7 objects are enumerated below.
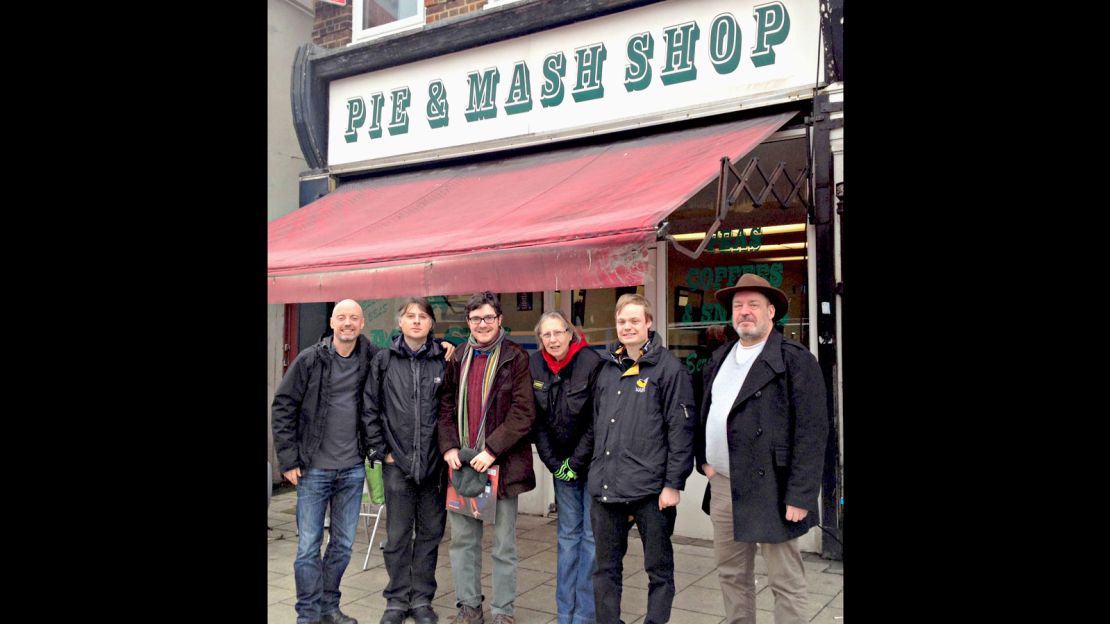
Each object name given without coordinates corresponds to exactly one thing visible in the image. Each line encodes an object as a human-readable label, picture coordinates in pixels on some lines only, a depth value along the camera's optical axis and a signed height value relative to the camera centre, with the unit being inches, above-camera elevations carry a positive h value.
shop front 192.7 +56.0
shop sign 234.1 +88.5
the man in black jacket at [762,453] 142.7 -22.3
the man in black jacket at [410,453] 178.2 -26.7
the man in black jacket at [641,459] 153.8 -24.6
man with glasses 172.9 -21.9
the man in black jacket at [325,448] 174.9 -25.3
